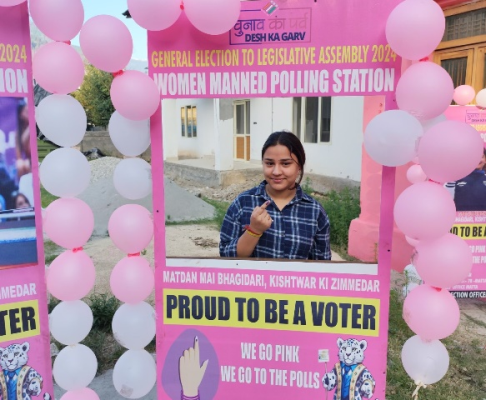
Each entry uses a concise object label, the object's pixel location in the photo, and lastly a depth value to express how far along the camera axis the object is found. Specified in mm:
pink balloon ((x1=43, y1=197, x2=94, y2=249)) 1999
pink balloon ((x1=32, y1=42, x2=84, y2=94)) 1882
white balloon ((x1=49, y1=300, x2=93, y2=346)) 2061
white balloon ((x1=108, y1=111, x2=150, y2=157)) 1997
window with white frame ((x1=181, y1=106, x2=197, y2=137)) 9238
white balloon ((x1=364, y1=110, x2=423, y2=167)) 1668
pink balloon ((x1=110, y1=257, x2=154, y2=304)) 2039
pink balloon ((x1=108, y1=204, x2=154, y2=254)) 2008
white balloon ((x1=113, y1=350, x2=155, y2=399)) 2094
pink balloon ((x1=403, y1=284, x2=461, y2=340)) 1779
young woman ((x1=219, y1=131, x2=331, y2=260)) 2018
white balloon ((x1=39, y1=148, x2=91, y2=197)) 1970
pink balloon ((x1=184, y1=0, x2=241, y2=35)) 1714
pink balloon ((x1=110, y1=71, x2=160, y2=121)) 1841
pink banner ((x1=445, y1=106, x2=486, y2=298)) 3783
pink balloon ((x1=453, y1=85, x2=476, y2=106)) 3629
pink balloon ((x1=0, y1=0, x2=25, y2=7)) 1801
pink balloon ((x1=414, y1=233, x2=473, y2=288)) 1719
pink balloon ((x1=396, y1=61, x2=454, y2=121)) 1687
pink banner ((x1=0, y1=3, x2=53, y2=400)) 1942
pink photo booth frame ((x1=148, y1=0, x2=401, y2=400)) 1841
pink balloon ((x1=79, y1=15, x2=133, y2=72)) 1785
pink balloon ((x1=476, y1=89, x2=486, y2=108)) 3571
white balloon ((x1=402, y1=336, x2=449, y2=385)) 1842
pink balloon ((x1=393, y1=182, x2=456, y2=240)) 1664
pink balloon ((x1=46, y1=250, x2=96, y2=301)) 2025
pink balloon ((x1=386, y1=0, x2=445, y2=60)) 1629
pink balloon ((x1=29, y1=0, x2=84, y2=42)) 1840
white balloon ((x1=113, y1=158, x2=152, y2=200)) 2021
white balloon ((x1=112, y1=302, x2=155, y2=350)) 2076
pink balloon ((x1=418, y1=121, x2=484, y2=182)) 1591
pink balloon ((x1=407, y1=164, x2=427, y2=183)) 2534
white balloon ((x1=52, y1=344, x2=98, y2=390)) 2072
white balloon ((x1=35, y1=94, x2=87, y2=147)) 1940
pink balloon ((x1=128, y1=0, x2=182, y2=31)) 1730
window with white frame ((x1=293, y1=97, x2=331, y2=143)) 5785
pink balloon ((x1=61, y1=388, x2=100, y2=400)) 2105
